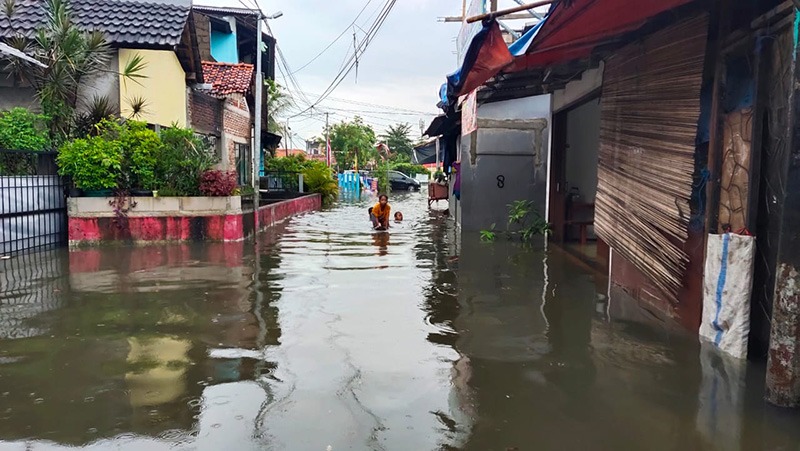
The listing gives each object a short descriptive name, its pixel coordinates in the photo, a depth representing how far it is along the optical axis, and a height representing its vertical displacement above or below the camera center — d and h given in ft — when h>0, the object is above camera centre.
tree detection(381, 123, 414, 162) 219.41 +14.47
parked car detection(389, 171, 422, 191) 141.18 -0.28
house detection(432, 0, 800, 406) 13.32 +1.23
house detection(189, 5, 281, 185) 58.54 +9.58
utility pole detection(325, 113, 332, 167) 152.87 +7.79
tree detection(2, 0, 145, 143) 36.47 +6.81
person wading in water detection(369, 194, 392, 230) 44.98 -2.53
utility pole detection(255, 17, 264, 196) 51.17 +6.81
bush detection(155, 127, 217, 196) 36.29 +0.89
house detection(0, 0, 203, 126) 40.27 +8.95
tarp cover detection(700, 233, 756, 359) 14.33 -2.56
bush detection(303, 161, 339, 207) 80.59 -0.22
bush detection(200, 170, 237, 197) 36.83 -0.32
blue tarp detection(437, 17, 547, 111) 19.80 +4.52
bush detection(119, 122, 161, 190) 35.24 +1.43
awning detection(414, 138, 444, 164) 221.05 +9.72
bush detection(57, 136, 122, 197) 33.88 +0.86
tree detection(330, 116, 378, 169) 157.48 +9.55
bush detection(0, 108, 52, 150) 33.12 +2.53
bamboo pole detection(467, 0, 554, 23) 17.10 +4.95
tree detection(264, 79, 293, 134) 112.81 +15.03
